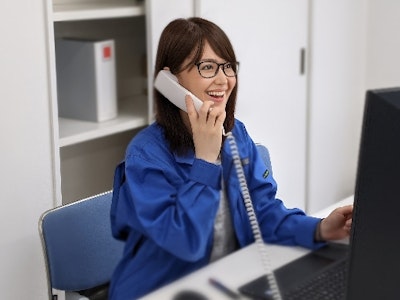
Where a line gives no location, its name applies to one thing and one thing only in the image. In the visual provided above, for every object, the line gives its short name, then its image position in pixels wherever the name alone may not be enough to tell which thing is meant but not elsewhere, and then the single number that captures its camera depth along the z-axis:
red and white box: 2.35
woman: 1.10
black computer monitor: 0.82
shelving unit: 2.29
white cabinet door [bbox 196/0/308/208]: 2.65
